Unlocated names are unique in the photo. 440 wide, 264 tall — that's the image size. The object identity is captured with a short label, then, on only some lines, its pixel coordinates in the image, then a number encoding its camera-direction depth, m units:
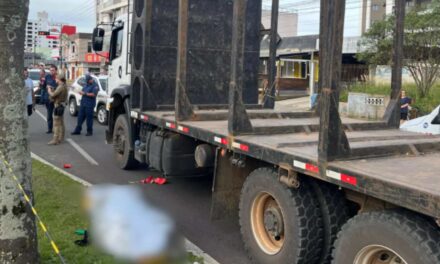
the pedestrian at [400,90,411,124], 13.06
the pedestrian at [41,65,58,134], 13.07
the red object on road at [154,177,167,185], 7.81
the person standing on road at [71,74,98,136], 12.50
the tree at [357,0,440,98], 18.92
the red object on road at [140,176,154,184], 7.84
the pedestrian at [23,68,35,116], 11.13
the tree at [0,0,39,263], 3.62
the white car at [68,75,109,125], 15.09
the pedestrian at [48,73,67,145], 11.40
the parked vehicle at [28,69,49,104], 20.60
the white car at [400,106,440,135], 7.29
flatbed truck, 3.26
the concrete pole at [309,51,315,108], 25.78
